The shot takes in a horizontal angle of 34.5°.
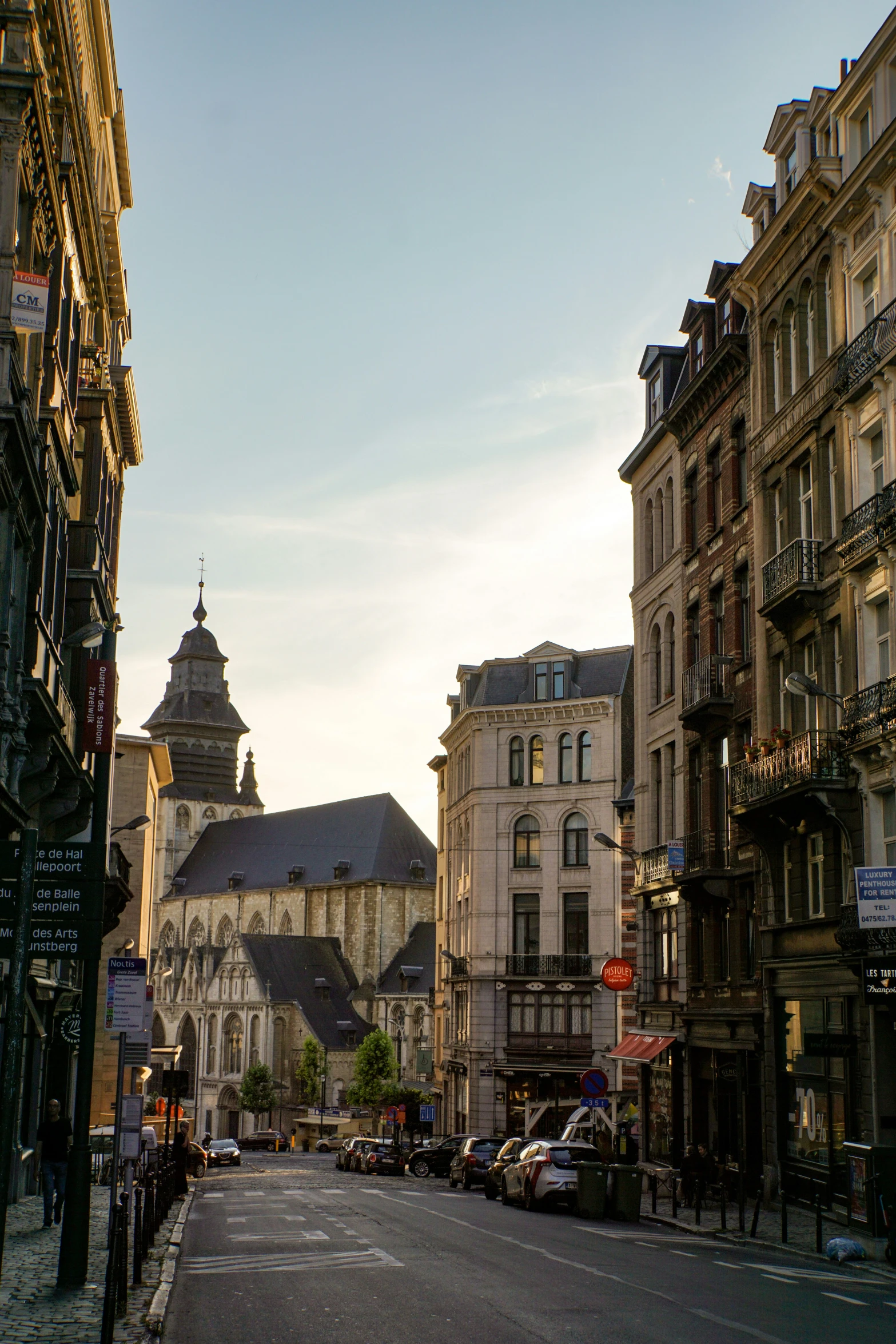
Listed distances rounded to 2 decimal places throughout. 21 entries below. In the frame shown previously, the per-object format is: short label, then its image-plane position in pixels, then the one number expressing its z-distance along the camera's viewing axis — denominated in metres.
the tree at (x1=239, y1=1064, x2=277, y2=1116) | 99.25
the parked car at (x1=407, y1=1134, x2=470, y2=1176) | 47.34
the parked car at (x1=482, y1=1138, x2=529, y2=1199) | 34.38
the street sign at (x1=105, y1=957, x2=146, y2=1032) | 13.83
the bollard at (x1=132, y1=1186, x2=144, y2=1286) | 14.91
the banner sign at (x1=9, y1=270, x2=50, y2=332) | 16.86
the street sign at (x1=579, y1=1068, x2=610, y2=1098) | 29.83
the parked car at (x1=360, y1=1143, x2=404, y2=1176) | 49.25
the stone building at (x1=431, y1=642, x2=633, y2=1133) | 56.56
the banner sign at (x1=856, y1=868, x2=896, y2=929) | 19.92
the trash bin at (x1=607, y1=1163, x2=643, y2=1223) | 26.06
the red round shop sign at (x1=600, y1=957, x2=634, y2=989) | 37.03
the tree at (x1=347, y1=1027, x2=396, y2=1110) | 91.88
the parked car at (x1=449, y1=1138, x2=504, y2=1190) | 39.09
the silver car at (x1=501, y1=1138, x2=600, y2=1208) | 27.94
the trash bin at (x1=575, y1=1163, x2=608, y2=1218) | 26.38
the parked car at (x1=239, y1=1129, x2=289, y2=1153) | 86.38
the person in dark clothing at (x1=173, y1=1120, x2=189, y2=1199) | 32.94
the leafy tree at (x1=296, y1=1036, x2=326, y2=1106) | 100.50
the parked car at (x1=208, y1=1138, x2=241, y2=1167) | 60.59
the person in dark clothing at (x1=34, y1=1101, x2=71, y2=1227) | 18.92
